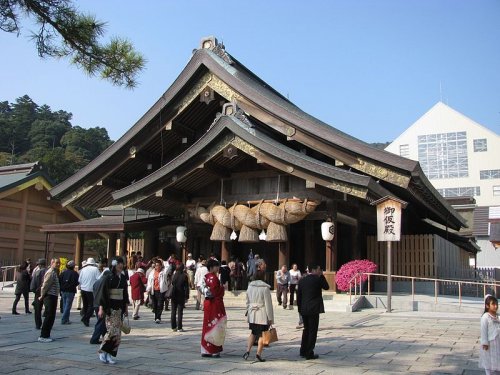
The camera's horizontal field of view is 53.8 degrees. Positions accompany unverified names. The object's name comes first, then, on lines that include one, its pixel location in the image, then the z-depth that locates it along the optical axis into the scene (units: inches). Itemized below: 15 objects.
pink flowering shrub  555.0
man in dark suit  295.9
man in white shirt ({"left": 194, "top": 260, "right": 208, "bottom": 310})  496.4
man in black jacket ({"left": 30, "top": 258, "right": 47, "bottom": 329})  429.8
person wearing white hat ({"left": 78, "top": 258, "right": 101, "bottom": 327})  429.7
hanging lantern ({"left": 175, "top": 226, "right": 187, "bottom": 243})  698.8
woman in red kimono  297.1
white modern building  2171.5
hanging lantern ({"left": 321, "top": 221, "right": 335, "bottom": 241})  585.9
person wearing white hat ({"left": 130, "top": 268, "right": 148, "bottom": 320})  460.8
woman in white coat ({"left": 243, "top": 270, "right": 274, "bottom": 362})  297.0
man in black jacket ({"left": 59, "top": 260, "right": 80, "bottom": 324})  434.3
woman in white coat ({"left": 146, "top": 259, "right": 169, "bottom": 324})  444.8
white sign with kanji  529.3
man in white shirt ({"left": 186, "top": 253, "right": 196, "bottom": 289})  638.6
